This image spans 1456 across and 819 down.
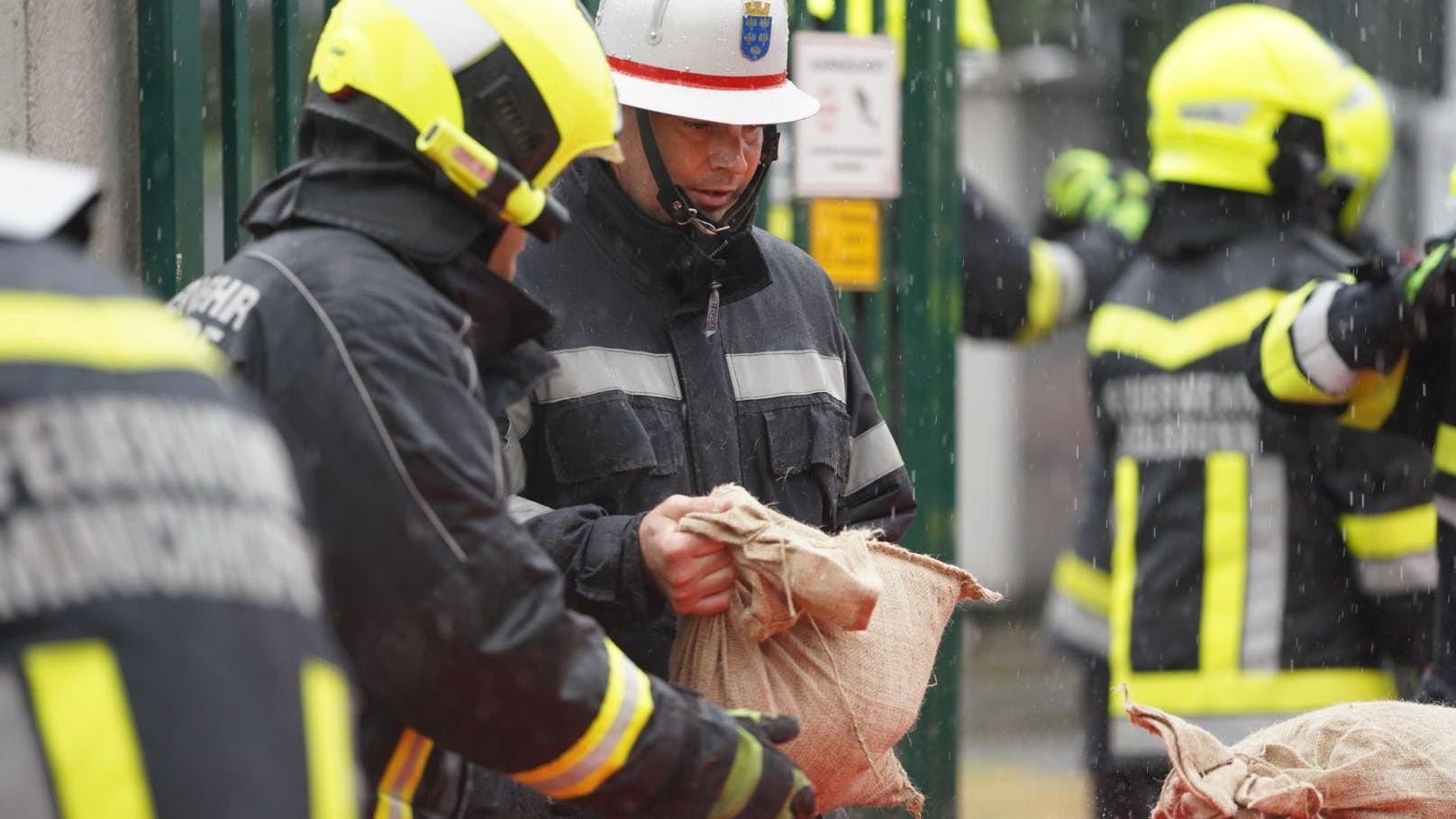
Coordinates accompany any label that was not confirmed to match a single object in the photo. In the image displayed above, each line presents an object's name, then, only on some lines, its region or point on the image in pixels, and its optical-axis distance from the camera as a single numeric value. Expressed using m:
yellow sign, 10.84
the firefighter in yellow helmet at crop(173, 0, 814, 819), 4.68
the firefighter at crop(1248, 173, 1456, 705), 9.28
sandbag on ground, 6.23
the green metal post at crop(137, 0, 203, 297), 7.82
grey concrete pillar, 7.59
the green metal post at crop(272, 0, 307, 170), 8.16
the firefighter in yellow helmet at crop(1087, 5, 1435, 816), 10.79
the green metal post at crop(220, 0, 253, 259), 8.07
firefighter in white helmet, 6.62
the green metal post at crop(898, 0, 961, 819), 11.02
